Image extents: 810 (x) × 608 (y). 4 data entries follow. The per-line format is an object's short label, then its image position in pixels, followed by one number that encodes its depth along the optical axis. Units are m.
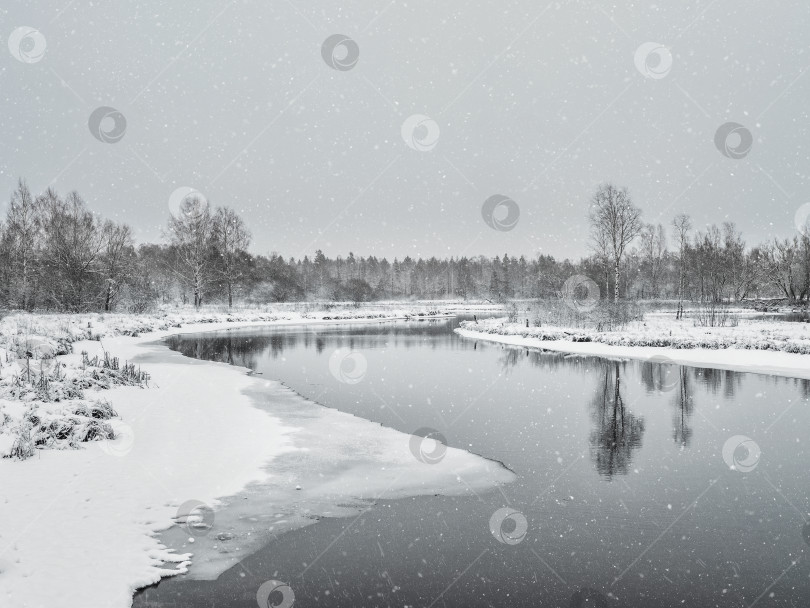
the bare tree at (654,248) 83.62
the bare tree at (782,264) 75.43
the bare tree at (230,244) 62.24
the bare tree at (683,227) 64.31
